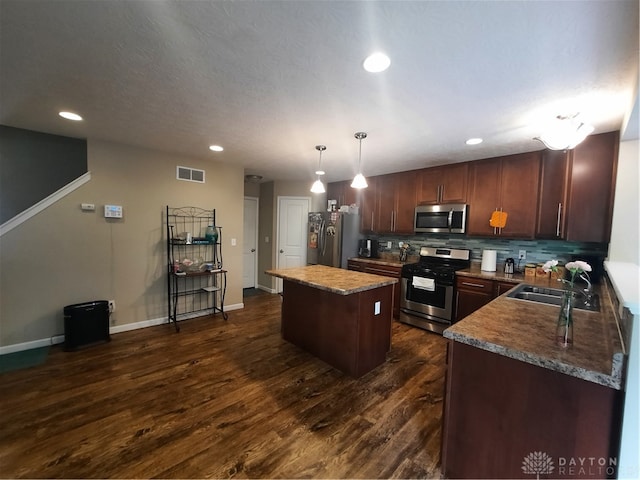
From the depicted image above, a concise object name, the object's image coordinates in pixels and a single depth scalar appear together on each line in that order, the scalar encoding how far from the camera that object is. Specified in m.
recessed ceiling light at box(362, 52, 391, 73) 1.51
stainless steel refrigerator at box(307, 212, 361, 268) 4.76
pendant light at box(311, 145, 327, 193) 3.04
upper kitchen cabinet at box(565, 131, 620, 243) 2.57
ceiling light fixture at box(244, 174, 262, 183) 5.07
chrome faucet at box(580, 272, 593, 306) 2.04
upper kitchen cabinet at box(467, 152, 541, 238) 3.14
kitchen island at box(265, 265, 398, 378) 2.48
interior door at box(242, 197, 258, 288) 5.73
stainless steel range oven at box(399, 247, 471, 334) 3.53
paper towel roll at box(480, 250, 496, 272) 3.51
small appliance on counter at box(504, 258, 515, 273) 3.40
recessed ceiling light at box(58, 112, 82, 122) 2.44
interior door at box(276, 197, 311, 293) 5.49
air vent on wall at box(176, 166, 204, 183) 3.77
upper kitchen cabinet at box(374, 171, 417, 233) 4.27
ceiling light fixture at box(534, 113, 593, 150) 1.97
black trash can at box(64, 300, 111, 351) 2.89
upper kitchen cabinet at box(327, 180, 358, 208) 5.10
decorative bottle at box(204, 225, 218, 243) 3.95
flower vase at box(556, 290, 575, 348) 1.26
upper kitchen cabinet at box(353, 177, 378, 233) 4.75
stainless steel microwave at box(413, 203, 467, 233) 3.66
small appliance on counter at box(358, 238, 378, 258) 4.92
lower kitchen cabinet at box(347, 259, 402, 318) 4.09
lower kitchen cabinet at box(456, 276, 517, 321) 3.13
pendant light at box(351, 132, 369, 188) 2.74
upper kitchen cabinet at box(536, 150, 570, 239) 2.88
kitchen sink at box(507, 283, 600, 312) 1.95
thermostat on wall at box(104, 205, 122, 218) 3.25
